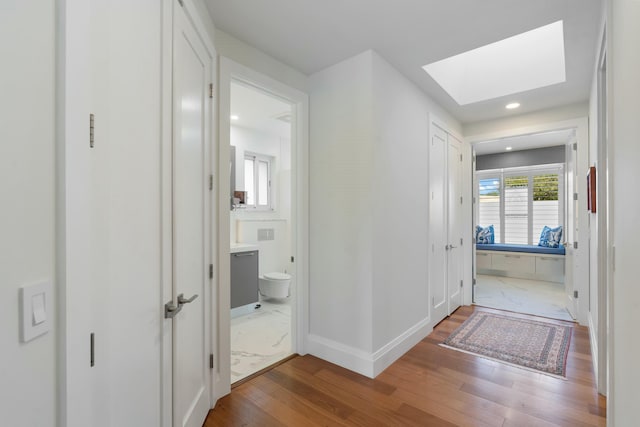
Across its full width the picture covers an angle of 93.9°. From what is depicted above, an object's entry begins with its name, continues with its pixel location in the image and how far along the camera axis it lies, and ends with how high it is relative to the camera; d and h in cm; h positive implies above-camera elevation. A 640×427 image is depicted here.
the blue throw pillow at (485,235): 697 -50
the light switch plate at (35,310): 63 -21
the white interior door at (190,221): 148 -5
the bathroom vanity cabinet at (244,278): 371 -83
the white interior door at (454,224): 397 -15
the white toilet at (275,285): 430 -104
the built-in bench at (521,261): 589 -99
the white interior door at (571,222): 372 -11
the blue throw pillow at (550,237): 611 -48
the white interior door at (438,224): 350 -12
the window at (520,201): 655 +28
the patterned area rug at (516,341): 267 -132
